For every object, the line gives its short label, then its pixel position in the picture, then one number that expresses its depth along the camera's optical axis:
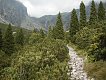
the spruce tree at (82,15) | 28.01
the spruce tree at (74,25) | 26.82
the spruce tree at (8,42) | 22.70
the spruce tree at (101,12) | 29.80
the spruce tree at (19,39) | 28.52
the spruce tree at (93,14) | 27.90
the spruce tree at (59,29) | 28.15
